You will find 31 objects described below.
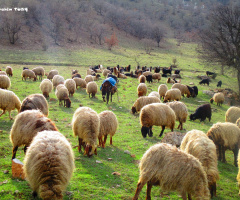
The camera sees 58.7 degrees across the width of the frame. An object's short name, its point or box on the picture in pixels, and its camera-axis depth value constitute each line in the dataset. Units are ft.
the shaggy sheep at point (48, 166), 12.57
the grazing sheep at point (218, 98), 63.41
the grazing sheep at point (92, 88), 55.67
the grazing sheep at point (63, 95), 44.73
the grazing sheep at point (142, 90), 57.69
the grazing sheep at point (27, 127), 18.58
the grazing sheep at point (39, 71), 73.62
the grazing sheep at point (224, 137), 28.35
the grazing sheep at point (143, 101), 43.88
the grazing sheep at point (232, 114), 42.14
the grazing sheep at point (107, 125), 27.35
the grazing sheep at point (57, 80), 59.93
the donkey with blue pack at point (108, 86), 51.78
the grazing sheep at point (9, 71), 69.92
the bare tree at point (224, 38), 73.87
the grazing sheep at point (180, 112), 39.78
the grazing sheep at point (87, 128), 22.21
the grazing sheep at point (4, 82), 47.35
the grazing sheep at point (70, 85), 54.19
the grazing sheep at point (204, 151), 18.56
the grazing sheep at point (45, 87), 49.65
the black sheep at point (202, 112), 47.70
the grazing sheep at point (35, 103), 26.35
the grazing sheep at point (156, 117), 33.45
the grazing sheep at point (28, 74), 67.31
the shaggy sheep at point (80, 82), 62.13
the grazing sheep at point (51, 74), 70.69
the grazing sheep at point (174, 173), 15.39
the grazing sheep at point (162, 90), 60.70
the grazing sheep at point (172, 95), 55.42
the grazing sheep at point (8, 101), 31.76
